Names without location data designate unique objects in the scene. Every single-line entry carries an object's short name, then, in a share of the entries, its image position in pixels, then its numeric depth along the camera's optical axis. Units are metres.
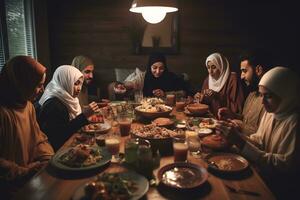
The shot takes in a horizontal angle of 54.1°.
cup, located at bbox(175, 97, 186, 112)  3.06
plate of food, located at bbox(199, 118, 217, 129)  2.35
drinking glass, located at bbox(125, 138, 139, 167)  1.65
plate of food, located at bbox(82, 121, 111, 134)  2.27
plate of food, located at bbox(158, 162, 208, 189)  1.47
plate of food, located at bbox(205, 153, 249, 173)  1.62
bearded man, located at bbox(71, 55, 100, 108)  3.99
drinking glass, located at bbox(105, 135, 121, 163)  1.86
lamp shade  2.75
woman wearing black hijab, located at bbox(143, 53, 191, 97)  4.28
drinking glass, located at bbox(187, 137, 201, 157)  1.90
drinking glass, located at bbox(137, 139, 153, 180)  1.54
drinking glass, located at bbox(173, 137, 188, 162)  1.75
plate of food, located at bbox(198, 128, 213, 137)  2.14
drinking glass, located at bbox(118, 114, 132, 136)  2.24
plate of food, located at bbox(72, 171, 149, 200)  1.29
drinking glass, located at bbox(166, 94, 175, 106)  3.29
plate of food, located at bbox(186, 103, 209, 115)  2.82
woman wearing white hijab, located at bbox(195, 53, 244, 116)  3.56
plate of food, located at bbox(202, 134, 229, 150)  1.88
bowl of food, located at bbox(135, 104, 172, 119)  2.62
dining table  1.39
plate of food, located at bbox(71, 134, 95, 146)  2.08
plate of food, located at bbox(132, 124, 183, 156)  1.85
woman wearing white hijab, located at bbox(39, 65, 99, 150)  2.41
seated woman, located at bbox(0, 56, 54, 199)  1.86
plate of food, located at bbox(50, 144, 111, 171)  1.64
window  4.04
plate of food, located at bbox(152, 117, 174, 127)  2.31
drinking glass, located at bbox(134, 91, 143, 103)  3.23
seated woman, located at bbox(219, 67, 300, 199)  1.78
